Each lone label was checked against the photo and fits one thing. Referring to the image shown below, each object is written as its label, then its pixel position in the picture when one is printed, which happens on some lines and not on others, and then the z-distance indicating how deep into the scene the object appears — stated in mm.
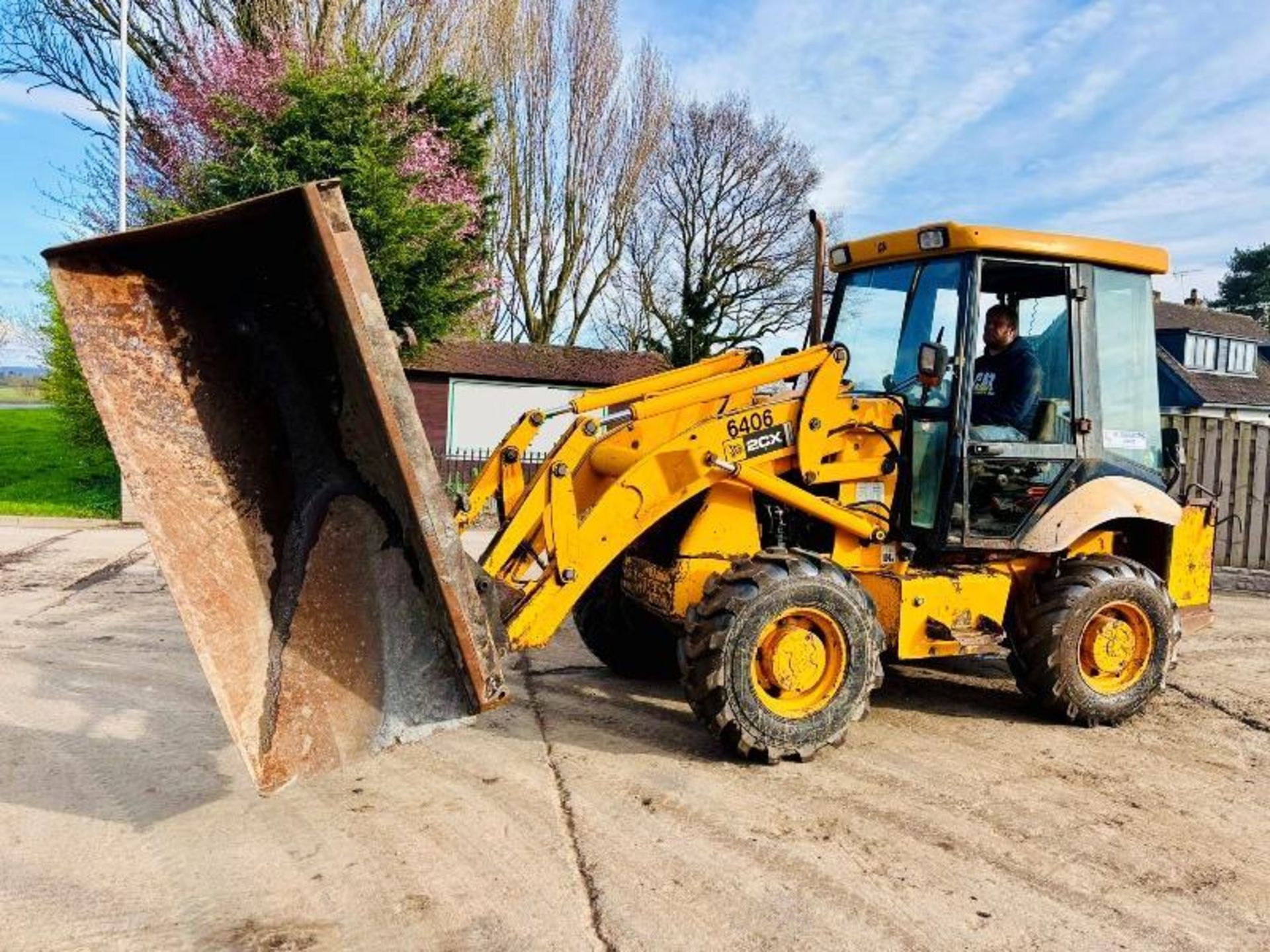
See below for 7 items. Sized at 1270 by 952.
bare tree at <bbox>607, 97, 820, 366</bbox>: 30891
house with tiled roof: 33719
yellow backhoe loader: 3512
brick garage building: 20844
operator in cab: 5344
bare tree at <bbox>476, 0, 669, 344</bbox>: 26719
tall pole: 13930
